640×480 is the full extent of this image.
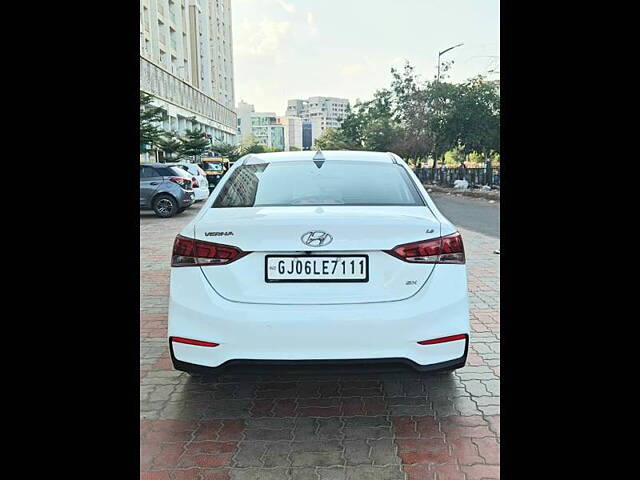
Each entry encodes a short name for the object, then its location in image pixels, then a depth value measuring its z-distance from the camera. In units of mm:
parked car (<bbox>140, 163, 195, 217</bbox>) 16438
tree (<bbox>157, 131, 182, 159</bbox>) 33562
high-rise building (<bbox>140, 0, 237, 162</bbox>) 40562
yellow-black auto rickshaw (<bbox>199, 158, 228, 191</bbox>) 25377
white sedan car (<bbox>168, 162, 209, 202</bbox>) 18731
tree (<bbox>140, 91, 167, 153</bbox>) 26250
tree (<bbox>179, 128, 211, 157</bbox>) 36875
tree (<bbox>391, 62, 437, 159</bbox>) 32844
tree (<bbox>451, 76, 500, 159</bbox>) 29516
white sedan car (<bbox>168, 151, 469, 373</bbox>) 2789
